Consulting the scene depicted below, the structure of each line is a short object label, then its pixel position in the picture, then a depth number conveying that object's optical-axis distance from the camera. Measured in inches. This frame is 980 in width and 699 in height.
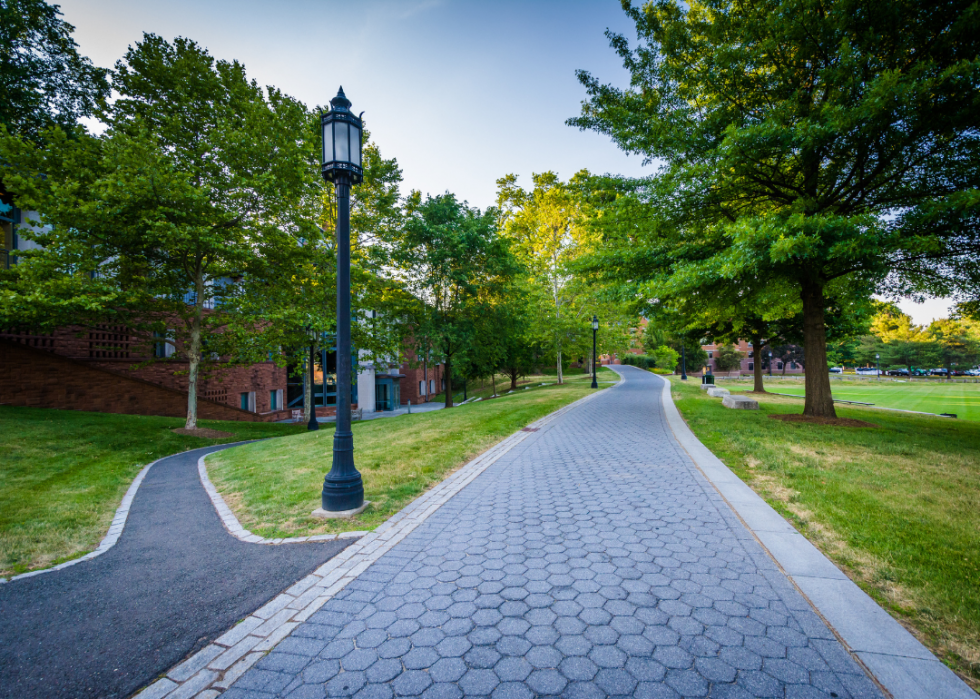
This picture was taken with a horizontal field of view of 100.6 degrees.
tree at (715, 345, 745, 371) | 2400.3
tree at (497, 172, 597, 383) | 1071.6
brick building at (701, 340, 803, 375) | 2862.2
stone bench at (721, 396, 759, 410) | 550.0
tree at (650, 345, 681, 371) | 2470.2
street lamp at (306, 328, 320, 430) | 722.9
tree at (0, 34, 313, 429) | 431.8
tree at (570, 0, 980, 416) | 299.4
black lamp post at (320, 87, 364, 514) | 199.8
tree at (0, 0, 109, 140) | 649.6
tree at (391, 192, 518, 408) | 825.5
